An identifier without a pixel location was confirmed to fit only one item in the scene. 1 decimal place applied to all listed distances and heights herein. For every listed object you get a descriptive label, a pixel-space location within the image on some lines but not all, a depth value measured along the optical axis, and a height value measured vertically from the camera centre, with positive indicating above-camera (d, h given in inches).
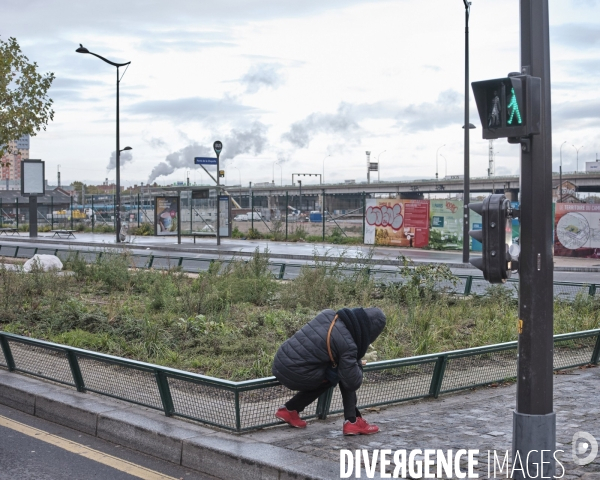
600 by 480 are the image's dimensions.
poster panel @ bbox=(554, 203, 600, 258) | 1116.5 -21.0
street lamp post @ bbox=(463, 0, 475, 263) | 1026.2 +91.8
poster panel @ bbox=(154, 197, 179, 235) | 1549.0 +6.3
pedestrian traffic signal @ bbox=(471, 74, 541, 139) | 197.6 +30.4
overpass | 3961.6 +189.8
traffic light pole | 201.3 -26.5
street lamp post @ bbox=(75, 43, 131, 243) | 1466.5 +118.5
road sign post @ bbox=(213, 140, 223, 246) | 1402.4 +88.4
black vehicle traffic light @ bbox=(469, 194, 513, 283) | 199.0 -6.1
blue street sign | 1389.0 +110.0
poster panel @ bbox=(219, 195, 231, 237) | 1454.2 +5.3
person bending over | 231.6 -44.6
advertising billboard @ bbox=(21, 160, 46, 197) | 1760.6 +99.0
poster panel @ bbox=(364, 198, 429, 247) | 1355.8 -10.3
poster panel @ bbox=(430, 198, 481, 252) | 1301.7 -6.6
